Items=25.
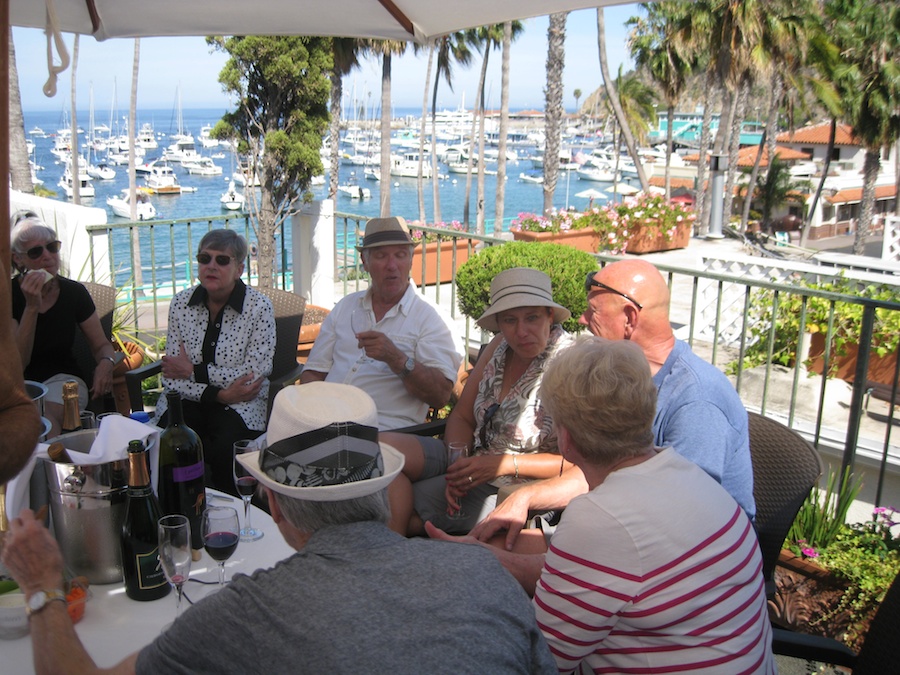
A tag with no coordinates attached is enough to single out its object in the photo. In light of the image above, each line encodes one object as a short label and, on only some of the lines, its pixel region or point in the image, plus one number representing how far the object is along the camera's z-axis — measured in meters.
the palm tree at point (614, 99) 20.45
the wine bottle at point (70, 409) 2.05
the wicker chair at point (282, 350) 3.34
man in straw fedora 3.16
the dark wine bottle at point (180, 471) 1.91
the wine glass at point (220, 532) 1.72
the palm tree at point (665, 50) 27.56
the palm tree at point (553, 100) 17.17
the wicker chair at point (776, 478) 2.17
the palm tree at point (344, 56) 19.27
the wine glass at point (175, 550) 1.57
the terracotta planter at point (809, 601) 2.78
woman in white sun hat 2.62
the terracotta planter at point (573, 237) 10.70
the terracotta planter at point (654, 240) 16.22
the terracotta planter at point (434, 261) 9.59
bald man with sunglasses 2.13
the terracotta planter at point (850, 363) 4.93
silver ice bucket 1.66
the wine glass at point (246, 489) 1.95
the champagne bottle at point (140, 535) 1.64
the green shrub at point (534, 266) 5.16
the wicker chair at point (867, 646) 1.62
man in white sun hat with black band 1.12
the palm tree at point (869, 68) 28.84
